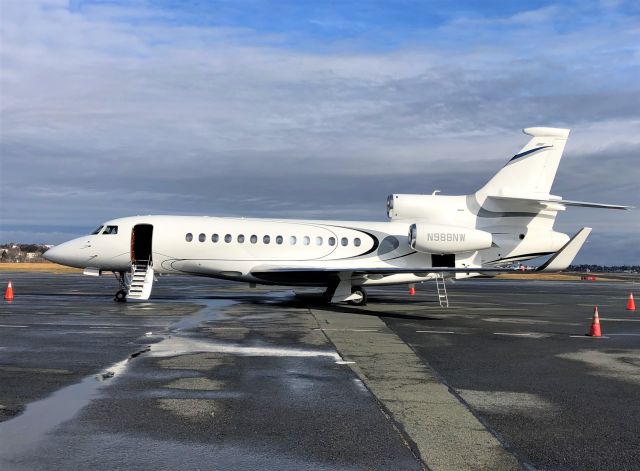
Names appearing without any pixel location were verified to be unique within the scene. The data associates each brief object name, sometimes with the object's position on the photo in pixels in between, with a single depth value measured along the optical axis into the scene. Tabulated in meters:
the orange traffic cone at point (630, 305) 24.28
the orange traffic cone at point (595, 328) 14.97
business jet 23.52
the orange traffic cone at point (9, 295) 23.15
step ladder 23.73
